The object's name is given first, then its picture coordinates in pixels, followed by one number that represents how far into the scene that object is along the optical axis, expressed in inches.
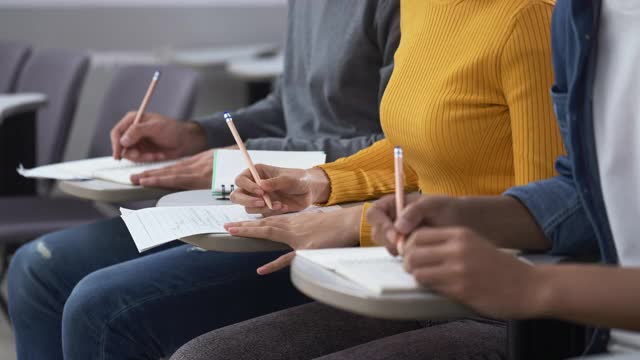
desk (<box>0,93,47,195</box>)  135.7
